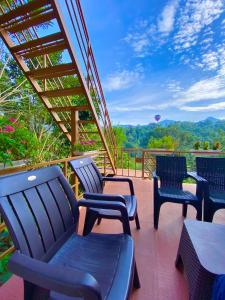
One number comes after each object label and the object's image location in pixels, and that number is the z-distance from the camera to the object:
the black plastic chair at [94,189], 1.43
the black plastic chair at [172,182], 2.02
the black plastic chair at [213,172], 2.25
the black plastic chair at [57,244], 0.59
